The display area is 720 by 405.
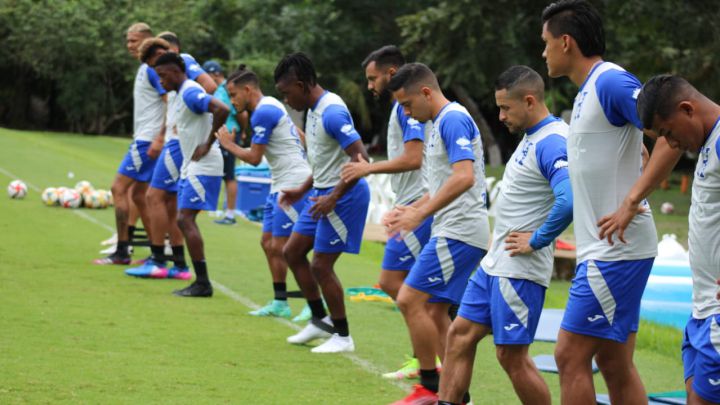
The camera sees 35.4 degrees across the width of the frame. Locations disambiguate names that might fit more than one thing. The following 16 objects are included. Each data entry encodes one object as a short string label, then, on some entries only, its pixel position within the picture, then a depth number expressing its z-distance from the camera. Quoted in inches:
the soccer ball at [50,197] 719.1
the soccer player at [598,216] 210.8
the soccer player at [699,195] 189.5
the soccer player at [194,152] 427.2
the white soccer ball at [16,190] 737.6
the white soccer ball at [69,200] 716.7
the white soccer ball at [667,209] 1056.2
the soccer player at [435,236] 270.5
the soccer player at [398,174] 298.7
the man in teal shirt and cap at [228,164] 665.0
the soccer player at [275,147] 379.6
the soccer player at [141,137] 489.7
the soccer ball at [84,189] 730.8
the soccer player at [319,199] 340.2
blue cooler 766.5
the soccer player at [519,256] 229.3
